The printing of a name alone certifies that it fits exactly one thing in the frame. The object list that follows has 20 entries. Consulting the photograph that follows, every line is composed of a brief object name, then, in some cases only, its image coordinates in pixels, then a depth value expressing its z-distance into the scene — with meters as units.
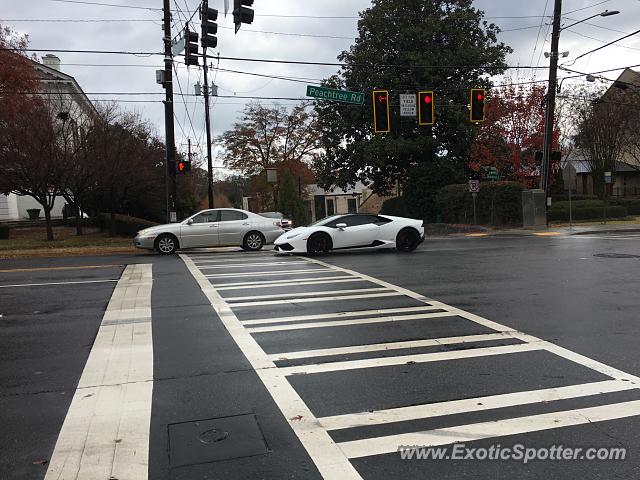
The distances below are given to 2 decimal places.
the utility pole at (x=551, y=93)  24.12
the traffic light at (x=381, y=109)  20.53
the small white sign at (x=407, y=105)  22.92
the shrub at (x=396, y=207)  38.66
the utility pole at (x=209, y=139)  31.75
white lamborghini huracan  15.47
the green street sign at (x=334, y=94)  22.12
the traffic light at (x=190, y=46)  18.23
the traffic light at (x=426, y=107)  21.23
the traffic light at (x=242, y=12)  13.31
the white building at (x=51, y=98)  33.84
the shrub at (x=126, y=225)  28.73
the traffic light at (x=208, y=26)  16.16
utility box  25.91
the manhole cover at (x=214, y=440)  3.49
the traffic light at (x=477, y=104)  20.56
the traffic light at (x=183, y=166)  19.94
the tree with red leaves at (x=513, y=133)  32.38
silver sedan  17.33
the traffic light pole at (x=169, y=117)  19.77
